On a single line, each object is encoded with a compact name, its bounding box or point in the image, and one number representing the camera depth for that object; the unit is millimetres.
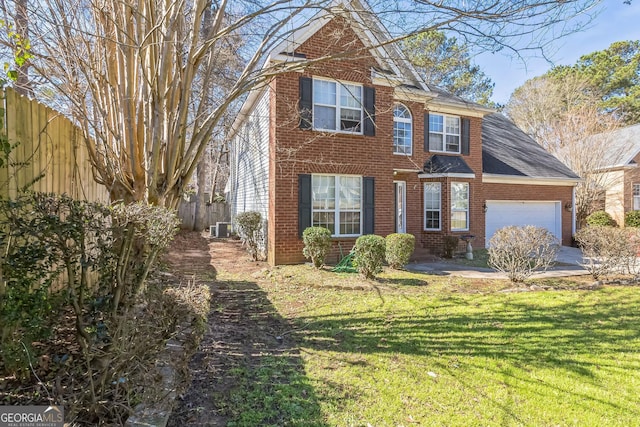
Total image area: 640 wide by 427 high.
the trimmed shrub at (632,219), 19078
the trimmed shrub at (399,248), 9328
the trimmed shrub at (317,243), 9234
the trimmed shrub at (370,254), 8133
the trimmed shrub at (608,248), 8305
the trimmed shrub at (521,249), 7934
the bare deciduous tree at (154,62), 4293
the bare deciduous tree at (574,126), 19547
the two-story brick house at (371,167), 10070
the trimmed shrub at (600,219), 18281
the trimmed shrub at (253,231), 11516
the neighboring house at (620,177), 20484
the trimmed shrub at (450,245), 12211
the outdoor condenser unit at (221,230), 17356
